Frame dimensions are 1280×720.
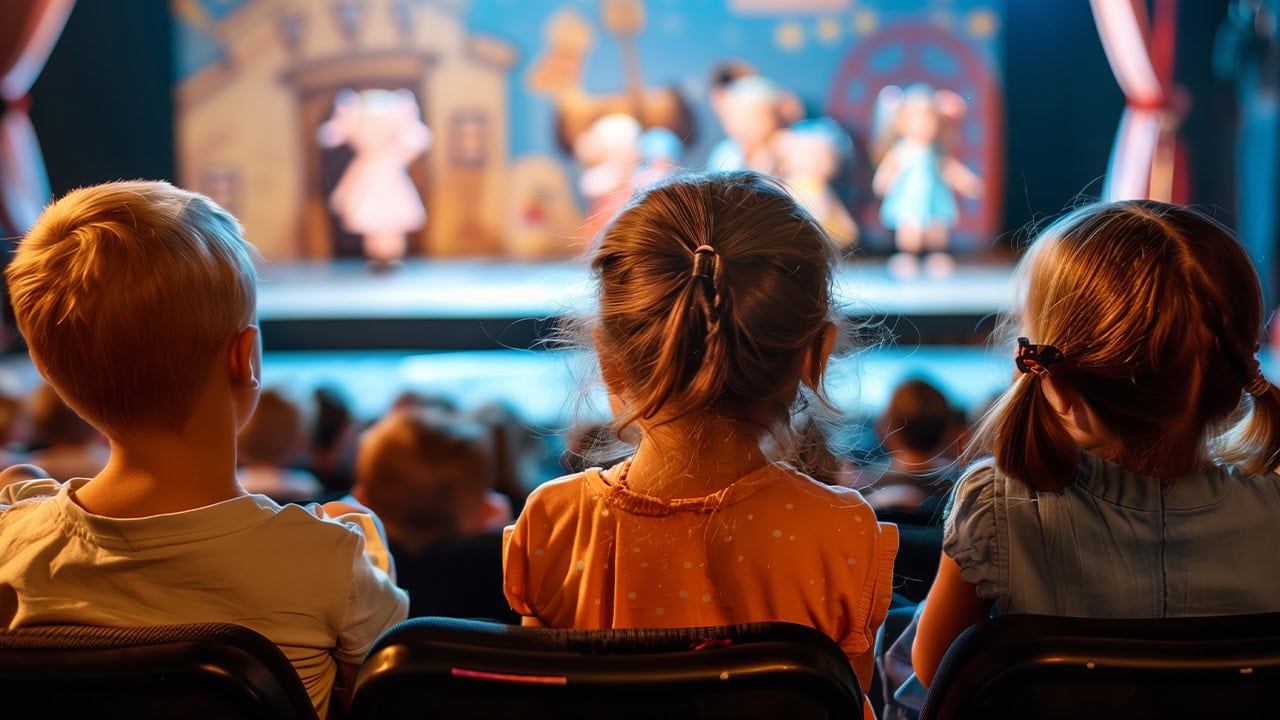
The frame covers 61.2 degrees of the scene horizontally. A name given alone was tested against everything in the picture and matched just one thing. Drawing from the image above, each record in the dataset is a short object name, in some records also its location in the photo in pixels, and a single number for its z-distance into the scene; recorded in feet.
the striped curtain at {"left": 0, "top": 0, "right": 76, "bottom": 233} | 16.38
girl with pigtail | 3.44
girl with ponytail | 3.42
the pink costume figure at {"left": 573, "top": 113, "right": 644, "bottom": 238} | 16.90
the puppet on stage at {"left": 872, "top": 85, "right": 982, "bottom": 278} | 16.44
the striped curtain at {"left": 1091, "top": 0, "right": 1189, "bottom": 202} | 15.62
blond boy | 3.33
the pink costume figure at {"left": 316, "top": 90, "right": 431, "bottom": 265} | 17.02
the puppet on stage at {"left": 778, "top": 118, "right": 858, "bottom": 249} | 16.56
